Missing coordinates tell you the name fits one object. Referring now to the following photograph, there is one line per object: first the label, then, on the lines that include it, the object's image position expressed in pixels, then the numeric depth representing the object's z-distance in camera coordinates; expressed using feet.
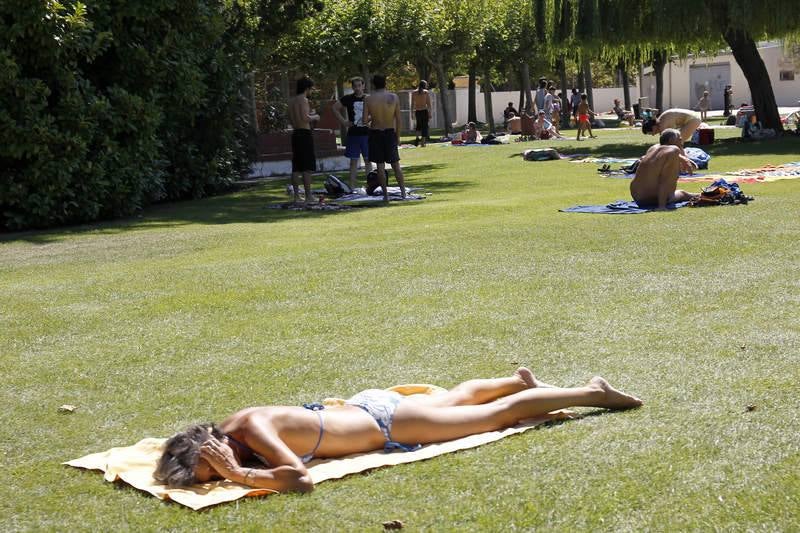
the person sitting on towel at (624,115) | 148.06
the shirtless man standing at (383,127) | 54.44
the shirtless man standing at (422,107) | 111.45
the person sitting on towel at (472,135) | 115.55
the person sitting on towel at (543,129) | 117.60
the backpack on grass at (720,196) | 43.01
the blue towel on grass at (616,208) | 42.83
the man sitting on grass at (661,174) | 42.57
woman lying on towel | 14.51
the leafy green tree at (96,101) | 48.98
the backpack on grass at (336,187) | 59.82
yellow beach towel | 14.21
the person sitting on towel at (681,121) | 52.54
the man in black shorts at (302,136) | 53.21
